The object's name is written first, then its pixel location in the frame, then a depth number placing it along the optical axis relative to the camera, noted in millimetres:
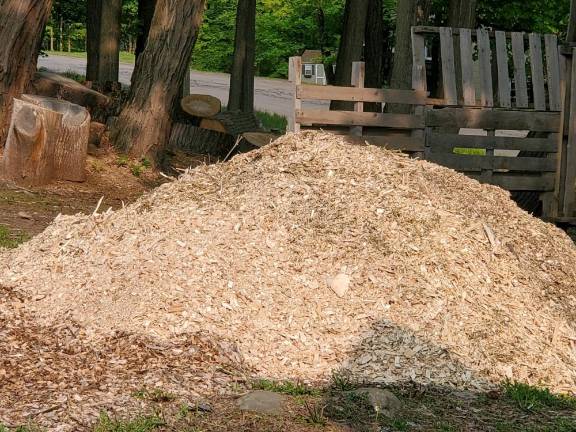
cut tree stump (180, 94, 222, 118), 16078
